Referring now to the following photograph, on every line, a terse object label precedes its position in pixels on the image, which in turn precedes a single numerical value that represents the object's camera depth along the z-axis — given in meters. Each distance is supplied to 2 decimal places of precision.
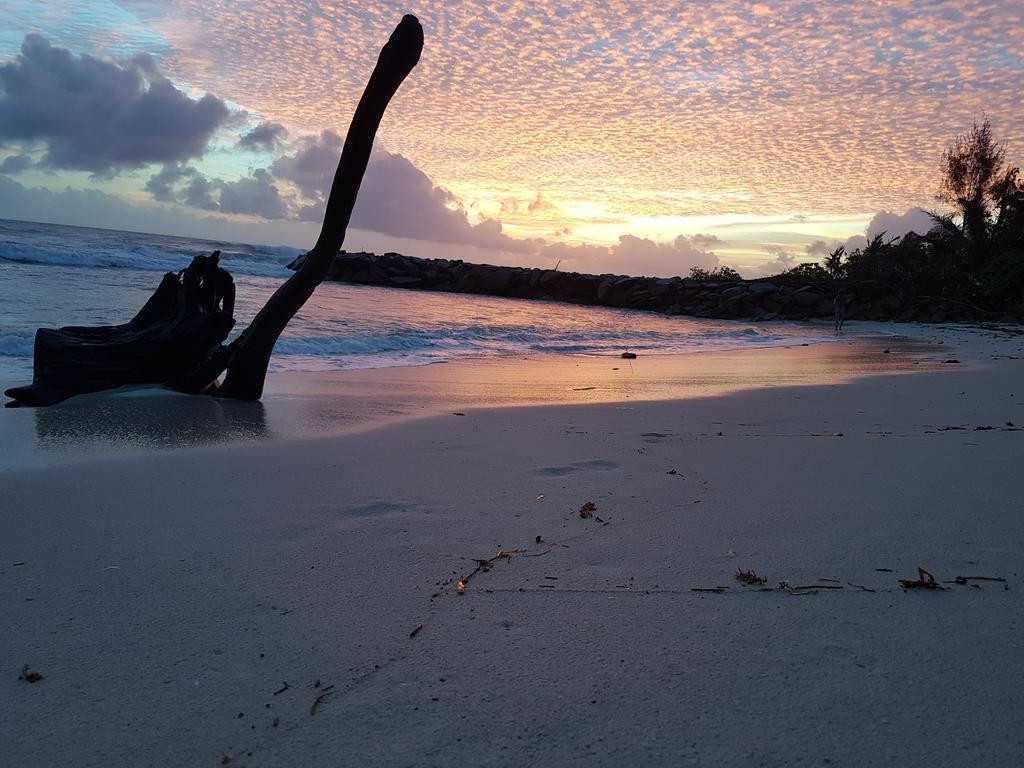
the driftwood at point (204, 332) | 5.65
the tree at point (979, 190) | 32.19
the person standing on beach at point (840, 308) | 23.50
